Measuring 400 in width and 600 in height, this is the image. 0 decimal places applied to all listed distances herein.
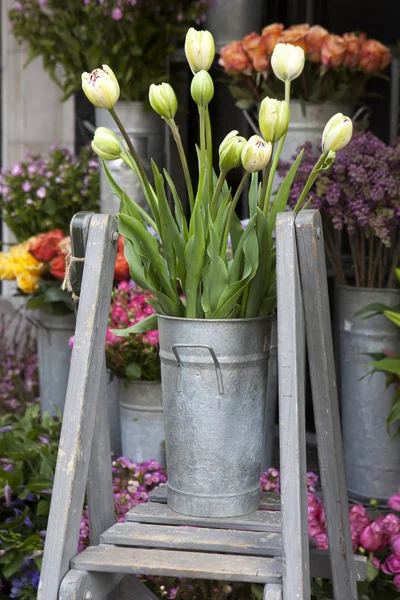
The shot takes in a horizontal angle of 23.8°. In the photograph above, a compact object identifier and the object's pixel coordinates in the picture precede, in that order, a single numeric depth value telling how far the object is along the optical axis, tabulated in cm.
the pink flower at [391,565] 202
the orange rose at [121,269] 292
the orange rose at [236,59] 281
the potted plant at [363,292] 256
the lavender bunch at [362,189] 253
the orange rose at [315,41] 276
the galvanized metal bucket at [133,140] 325
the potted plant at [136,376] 266
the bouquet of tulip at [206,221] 160
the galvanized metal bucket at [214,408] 163
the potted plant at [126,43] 321
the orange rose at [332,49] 274
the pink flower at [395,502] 210
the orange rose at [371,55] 281
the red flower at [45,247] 307
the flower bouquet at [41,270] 306
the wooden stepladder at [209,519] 149
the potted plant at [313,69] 277
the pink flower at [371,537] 205
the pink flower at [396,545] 201
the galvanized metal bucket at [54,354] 317
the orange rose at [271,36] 277
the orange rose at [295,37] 274
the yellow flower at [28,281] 315
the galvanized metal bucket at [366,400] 277
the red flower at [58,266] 299
